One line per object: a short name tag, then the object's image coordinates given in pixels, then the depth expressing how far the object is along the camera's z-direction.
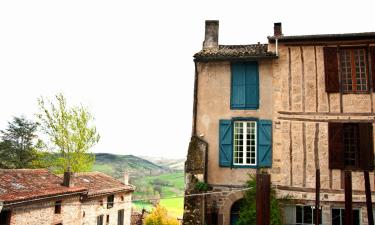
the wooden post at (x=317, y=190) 10.84
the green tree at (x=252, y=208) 11.58
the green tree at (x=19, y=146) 32.12
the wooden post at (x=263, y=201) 6.07
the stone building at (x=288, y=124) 12.20
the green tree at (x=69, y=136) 28.44
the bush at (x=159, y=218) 29.34
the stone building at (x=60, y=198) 15.95
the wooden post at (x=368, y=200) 9.35
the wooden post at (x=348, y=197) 8.26
